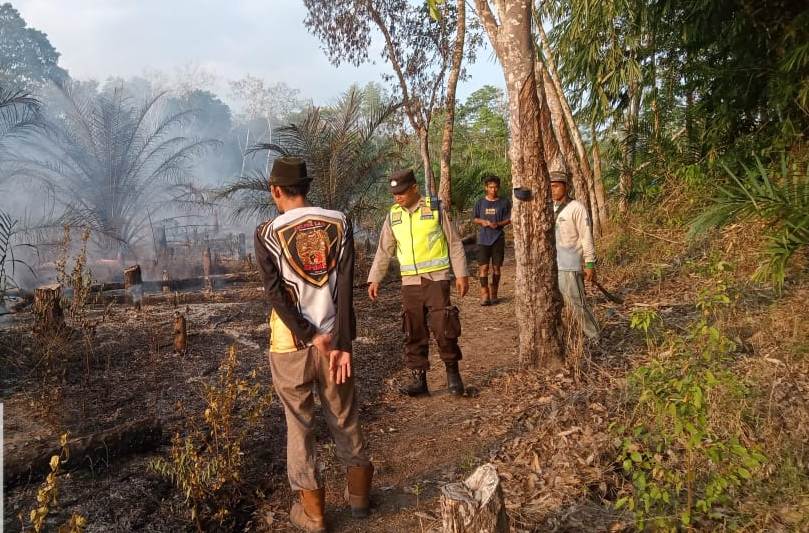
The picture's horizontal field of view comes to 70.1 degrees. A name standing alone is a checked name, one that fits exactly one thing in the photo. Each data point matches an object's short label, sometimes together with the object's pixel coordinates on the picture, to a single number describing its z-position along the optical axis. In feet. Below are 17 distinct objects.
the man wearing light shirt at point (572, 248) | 18.48
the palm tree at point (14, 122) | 32.36
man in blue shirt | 28.35
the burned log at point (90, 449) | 12.21
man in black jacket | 10.18
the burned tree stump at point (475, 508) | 7.82
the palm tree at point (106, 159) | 51.44
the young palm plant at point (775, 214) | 14.11
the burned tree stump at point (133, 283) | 31.68
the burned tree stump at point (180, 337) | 21.79
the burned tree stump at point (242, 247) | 57.63
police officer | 15.84
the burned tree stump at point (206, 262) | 42.98
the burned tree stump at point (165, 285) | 33.97
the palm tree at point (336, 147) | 36.01
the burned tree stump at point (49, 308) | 19.33
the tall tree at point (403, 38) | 44.50
